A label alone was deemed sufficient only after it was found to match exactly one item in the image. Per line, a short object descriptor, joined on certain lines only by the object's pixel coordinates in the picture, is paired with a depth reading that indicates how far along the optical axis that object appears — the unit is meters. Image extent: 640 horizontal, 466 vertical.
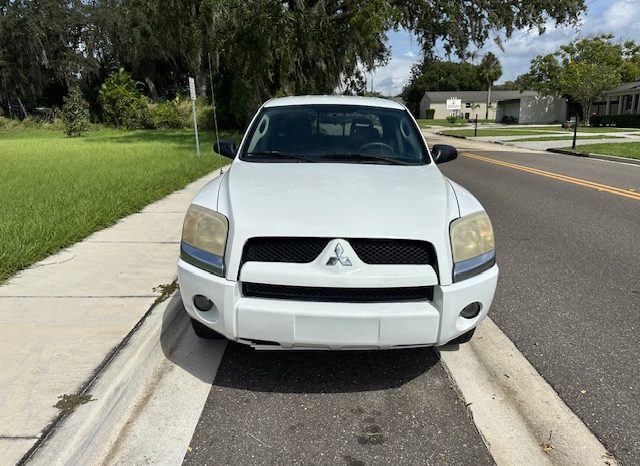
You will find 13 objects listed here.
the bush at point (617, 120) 44.72
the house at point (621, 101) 50.06
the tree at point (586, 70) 50.59
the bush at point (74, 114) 28.66
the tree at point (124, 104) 35.88
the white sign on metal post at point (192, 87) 13.94
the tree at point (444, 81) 109.12
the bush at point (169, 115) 36.38
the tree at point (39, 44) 40.59
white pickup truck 2.72
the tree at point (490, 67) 67.19
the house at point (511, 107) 64.00
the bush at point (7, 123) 40.67
